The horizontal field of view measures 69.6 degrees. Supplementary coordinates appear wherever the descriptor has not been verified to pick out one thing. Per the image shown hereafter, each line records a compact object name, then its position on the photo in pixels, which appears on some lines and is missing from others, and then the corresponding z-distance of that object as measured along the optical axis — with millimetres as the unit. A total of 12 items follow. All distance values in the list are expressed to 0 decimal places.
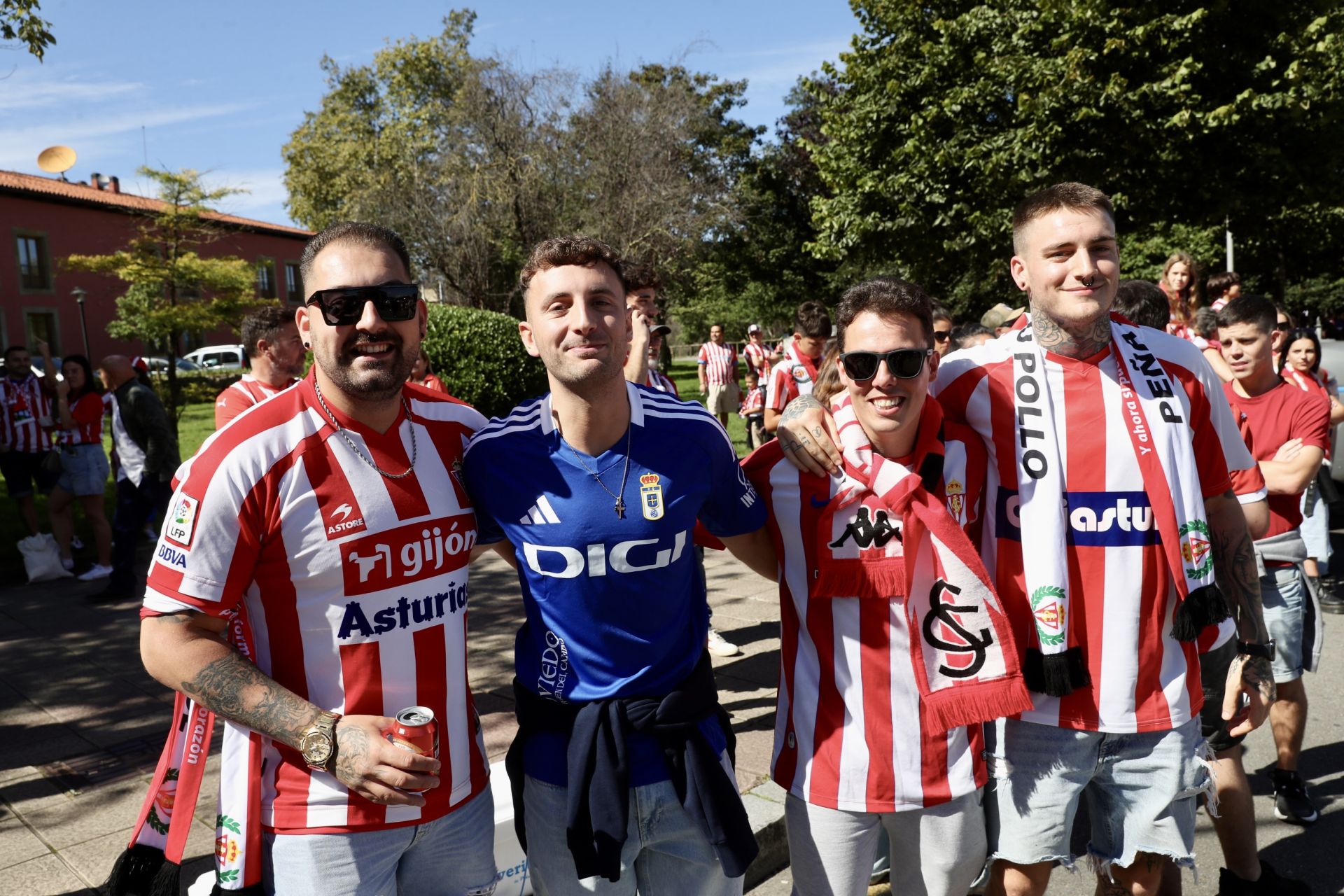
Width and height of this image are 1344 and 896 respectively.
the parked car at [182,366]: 31330
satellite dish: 18406
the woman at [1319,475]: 5609
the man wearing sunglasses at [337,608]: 2033
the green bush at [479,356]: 13875
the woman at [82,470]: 9102
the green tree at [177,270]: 25328
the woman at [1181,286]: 7188
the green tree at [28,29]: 9000
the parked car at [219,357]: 42031
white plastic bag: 8727
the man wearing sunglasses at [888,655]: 2441
